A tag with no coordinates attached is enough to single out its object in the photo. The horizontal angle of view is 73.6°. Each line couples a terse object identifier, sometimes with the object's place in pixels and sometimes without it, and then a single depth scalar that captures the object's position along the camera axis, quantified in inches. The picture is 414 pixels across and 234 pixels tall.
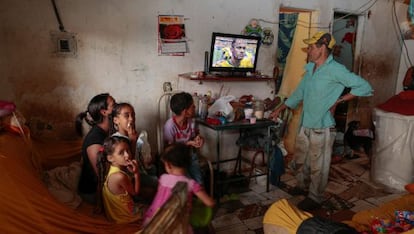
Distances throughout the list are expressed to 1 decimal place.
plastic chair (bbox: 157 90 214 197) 109.0
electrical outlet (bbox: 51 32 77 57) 88.3
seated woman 69.8
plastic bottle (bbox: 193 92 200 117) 108.6
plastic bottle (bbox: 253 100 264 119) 106.7
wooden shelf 109.6
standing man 91.7
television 109.9
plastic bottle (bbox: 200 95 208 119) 106.3
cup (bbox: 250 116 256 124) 101.5
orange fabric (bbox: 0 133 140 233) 46.0
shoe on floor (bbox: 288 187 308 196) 109.9
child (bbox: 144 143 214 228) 59.4
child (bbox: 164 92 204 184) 85.4
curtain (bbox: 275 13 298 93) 149.3
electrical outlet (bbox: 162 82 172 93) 108.8
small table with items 95.6
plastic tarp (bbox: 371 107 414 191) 109.3
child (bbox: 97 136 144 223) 61.1
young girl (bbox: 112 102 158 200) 73.7
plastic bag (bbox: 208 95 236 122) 103.3
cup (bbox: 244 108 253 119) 105.8
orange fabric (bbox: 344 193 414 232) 63.6
